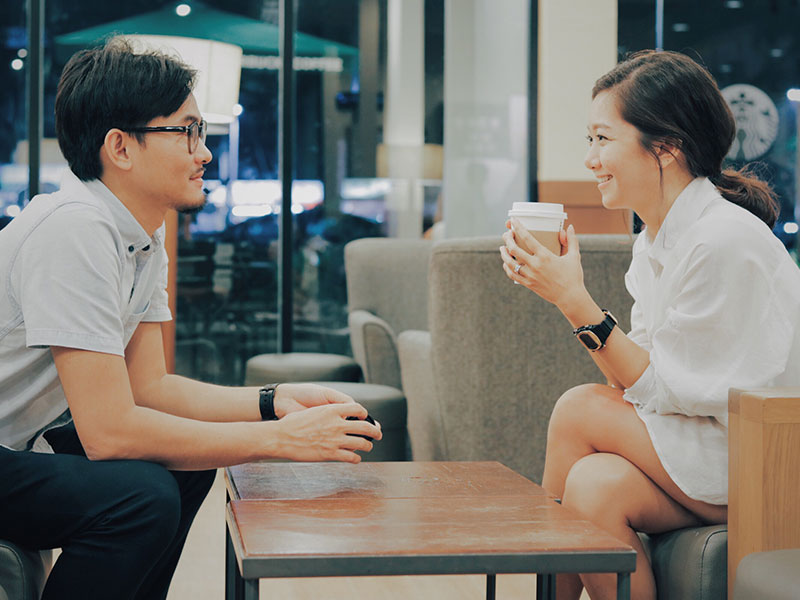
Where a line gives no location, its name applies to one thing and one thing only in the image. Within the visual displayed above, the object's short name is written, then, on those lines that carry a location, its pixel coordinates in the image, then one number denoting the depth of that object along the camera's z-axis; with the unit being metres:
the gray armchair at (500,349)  2.68
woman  1.49
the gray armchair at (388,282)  4.27
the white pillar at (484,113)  5.62
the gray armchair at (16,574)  1.33
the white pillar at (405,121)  5.75
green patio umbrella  5.67
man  1.38
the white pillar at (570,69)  5.30
